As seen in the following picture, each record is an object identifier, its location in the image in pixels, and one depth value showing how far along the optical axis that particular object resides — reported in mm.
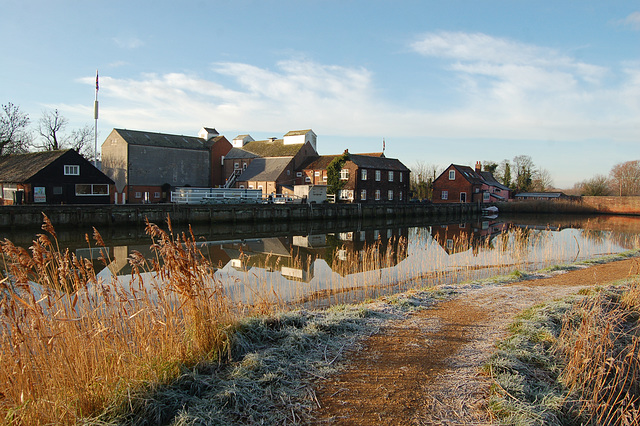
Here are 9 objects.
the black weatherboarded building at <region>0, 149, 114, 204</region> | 33000
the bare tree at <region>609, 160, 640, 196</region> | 87812
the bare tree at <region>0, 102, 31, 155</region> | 46928
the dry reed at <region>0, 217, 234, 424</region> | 3521
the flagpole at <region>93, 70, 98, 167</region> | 40919
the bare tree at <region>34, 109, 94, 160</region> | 55222
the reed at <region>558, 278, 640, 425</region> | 4391
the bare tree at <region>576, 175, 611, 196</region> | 73750
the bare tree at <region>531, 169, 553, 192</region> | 88275
